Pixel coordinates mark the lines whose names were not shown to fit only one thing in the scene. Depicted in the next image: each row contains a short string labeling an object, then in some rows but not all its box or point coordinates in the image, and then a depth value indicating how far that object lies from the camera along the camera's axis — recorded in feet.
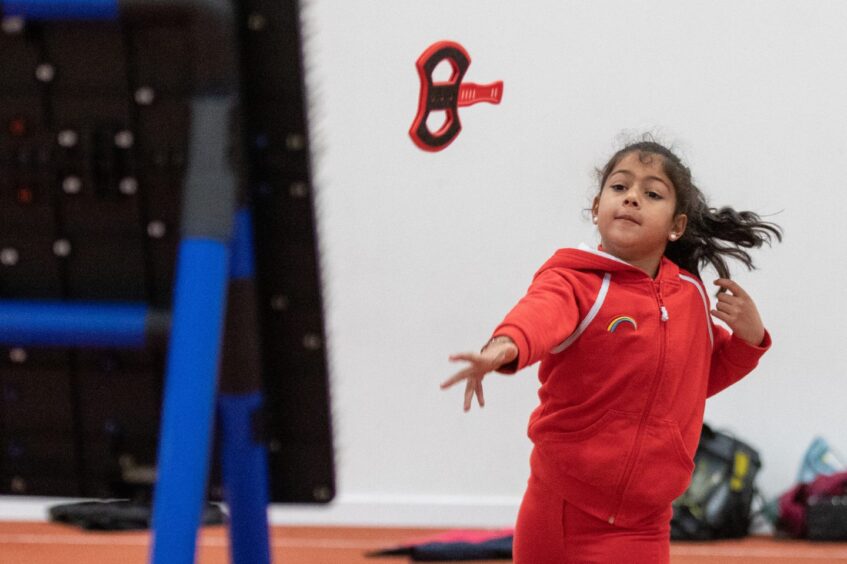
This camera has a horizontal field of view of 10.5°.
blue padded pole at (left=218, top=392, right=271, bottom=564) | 23.51
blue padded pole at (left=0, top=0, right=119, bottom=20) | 22.95
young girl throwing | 25.78
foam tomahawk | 25.23
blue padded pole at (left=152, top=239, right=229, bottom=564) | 22.80
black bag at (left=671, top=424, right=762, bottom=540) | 32.44
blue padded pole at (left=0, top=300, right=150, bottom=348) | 23.22
